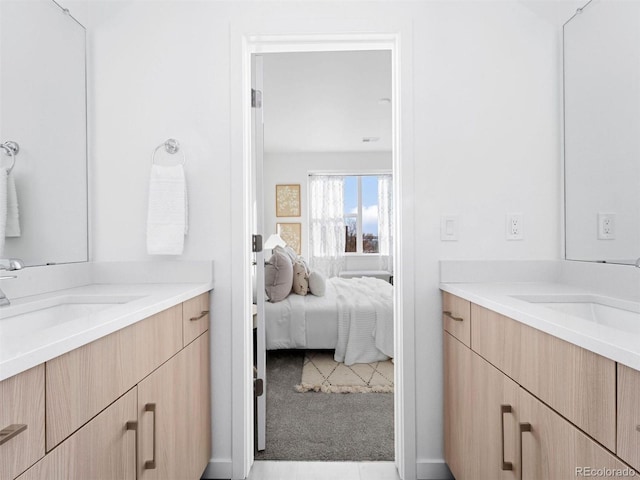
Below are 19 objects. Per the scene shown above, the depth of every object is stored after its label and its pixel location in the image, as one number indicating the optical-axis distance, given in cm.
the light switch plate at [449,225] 175
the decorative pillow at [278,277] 344
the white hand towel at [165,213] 167
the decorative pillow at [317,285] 367
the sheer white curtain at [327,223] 675
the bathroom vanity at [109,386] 67
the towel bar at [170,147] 174
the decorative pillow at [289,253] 370
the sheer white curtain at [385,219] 677
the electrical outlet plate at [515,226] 174
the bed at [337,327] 322
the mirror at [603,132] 134
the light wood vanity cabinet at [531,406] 72
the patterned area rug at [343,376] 269
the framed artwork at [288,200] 674
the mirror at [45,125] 133
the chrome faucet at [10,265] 106
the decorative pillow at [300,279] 367
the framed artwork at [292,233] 668
